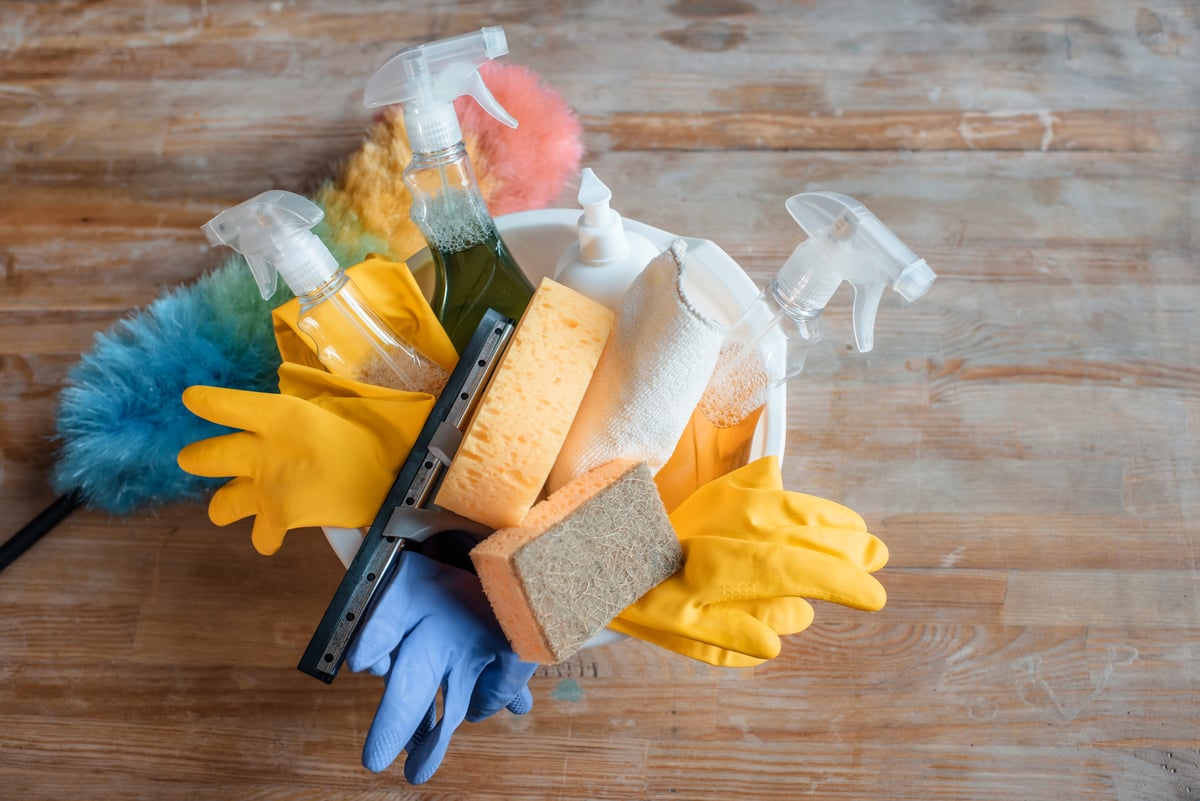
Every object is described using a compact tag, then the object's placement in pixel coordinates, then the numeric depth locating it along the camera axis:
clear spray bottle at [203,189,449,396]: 0.43
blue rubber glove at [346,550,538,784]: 0.42
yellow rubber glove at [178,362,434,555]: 0.43
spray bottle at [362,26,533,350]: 0.44
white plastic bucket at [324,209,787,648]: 0.47
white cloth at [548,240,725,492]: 0.43
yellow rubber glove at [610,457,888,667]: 0.42
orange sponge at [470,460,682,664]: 0.39
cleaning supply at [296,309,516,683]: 0.43
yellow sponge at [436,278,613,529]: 0.42
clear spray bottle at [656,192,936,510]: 0.42
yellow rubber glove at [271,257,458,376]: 0.48
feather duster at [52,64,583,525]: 0.57
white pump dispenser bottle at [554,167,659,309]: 0.47
